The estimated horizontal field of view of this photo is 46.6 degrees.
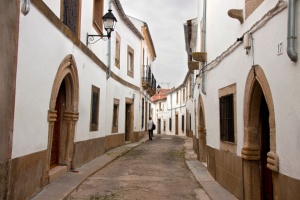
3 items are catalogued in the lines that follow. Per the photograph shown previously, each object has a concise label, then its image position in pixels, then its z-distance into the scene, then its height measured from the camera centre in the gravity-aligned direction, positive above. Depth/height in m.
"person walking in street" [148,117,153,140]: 23.04 +0.09
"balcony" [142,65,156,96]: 22.78 +3.20
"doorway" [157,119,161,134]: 44.64 +0.06
